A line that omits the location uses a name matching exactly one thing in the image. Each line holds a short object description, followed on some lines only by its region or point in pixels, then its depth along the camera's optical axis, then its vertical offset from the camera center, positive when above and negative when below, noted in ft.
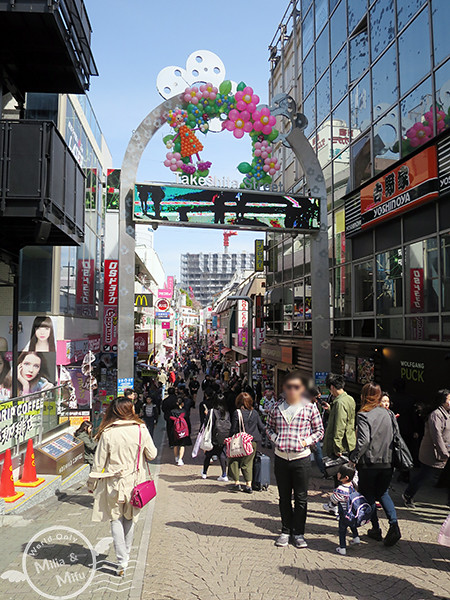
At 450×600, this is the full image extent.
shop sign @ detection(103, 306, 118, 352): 63.26 +0.53
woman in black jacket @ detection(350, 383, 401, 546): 16.65 -4.47
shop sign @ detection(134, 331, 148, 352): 86.09 -2.20
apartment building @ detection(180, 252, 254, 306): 650.26 +54.29
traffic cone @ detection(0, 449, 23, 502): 21.33 -6.95
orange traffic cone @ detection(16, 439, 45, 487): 23.74 -7.21
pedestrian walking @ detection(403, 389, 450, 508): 19.90 -4.70
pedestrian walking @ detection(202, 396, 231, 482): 28.63 -5.92
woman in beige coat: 14.49 -4.40
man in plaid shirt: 16.26 -4.00
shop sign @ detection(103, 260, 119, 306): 63.46 +5.98
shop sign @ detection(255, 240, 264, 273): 82.69 +12.50
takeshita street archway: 41.16 +17.57
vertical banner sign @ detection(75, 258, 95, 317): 56.59 +5.29
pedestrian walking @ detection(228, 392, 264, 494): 25.61 -5.55
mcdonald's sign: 81.82 +5.16
